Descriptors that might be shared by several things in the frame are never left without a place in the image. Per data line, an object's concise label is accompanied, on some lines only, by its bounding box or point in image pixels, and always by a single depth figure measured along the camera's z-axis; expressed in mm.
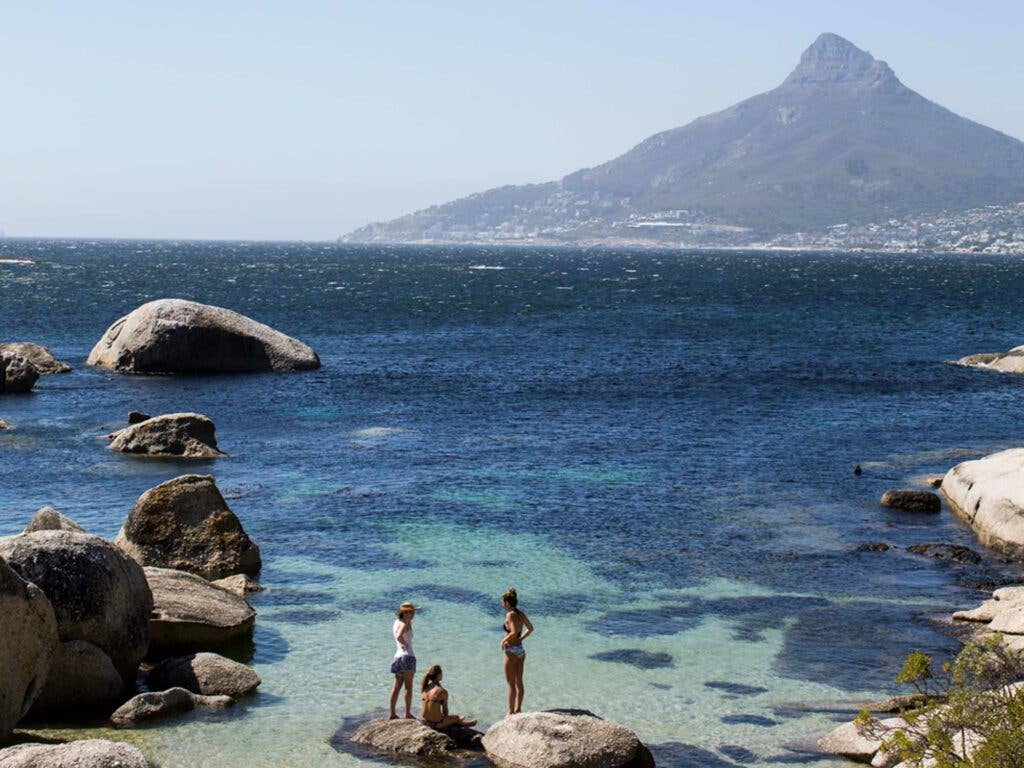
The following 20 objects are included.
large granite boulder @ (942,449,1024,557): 34781
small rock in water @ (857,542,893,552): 34969
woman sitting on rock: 21656
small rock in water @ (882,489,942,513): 39281
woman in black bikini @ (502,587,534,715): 22344
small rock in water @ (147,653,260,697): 23453
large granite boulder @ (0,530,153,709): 22484
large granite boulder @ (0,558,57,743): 20203
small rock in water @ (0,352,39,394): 59844
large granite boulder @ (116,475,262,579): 30641
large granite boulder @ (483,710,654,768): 19969
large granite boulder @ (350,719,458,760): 20891
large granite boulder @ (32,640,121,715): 22266
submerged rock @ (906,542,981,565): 33844
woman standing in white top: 22234
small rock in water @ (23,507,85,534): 26922
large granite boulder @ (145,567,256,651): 25391
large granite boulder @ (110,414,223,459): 45156
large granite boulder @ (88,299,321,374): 66125
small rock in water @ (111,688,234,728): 21906
